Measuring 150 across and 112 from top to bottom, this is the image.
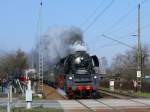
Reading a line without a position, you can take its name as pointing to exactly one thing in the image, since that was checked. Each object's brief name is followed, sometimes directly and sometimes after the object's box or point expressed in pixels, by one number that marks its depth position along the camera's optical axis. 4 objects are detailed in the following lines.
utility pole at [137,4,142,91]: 57.08
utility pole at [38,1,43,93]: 51.10
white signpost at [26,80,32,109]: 25.93
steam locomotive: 37.50
